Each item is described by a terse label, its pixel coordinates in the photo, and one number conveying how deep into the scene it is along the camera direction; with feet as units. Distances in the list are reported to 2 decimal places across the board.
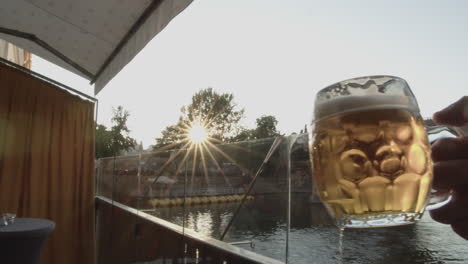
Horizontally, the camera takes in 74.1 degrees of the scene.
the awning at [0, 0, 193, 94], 7.12
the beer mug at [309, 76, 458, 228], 1.58
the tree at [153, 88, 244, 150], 122.83
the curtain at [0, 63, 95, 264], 10.37
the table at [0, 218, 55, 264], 6.29
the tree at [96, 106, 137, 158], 111.45
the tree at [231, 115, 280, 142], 131.54
